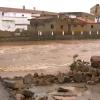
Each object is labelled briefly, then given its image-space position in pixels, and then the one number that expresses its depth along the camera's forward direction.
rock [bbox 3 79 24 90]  16.07
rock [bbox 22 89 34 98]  14.98
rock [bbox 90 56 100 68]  23.78
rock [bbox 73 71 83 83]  21.61
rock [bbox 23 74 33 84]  20.33
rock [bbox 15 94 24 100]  13.22
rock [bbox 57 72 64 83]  21.26
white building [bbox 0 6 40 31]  65.06
